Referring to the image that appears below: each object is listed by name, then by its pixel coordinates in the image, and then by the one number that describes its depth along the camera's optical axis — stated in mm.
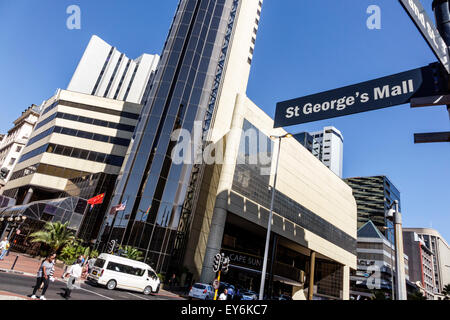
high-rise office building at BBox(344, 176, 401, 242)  111875
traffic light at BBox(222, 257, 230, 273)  16575
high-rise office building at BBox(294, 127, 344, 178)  142375
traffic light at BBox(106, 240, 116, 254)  23719
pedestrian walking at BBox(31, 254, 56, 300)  11070
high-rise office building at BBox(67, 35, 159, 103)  87312
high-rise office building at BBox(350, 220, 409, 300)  80406
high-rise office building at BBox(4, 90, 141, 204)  48406
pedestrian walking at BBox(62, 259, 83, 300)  12258
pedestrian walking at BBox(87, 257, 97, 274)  19581
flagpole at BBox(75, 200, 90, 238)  39097
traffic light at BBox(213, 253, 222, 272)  16703
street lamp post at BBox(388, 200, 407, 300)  11248
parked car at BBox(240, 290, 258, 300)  28297
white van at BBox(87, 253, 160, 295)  18531
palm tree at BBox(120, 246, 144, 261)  27172
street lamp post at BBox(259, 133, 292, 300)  19639
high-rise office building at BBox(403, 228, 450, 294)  132000
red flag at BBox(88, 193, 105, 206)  35156
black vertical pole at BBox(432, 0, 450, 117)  4480
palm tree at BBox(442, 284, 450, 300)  44891
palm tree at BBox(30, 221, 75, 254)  26889
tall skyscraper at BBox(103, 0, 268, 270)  31969
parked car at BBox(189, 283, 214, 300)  21828
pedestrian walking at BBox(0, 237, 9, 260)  21062
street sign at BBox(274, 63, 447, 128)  4844
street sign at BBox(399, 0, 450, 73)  3935
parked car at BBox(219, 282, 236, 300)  22906
